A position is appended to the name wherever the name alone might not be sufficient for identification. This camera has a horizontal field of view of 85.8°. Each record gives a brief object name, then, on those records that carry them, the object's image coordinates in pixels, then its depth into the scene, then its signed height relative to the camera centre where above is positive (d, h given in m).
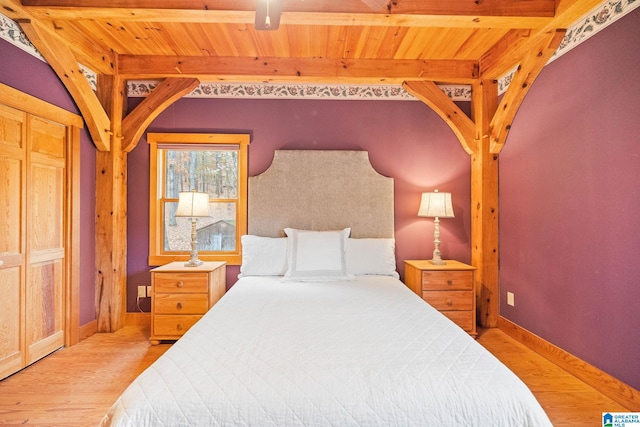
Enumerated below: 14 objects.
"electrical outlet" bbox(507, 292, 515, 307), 3.10 -0.79
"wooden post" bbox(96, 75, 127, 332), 3.19 -0.09
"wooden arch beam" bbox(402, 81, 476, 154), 3.28 +1.00
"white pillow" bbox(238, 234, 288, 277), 3.05 -0.40
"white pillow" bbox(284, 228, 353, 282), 2.88 -0.38
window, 3.45 +0.15
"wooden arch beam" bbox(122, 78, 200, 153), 3.20 +0.99
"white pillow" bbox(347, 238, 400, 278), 3.11 -0.41
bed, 1.16 -0.60
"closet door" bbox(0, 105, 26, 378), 2.27 -0.17
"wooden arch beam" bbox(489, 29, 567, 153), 2.51 +1.04
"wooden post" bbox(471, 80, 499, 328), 3.30 -0.01
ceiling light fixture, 1.53 +0.90
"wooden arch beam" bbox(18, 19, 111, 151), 2.44 +1.07
